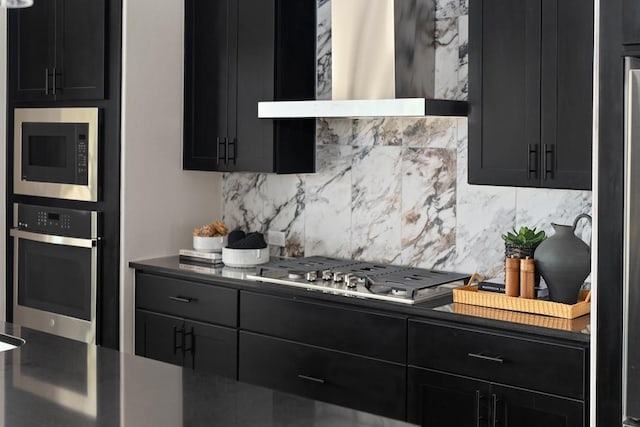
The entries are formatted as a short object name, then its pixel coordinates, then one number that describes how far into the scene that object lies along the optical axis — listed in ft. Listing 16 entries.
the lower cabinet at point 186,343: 13.30
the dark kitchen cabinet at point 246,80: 14.01
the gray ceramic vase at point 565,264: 10.69
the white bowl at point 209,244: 14.89
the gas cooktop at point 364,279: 11.69
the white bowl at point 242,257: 14.21
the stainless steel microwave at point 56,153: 14.83
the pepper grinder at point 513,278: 11.09
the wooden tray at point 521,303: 10.49
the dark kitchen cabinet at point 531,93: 10.67
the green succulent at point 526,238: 11.23
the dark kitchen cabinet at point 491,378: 9.93
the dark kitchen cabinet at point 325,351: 11.35
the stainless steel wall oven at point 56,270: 14.87
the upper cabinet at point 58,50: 14.64
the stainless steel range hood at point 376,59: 12.41
